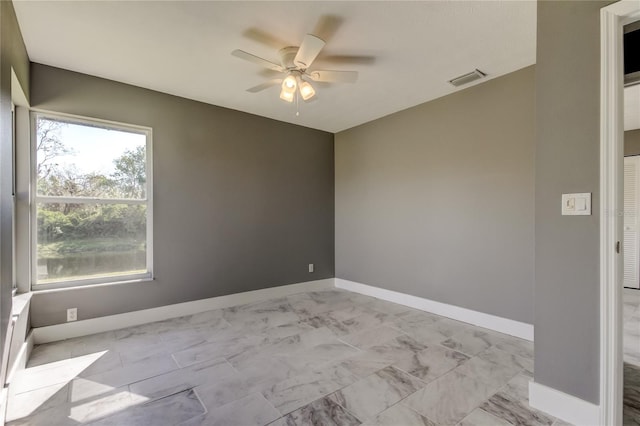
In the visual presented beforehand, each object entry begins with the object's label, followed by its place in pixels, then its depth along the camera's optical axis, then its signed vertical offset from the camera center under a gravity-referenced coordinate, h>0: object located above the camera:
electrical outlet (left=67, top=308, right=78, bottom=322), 2.88 -0.99
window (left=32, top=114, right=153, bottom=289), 2.83 +0.10
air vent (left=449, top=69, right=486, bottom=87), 2.93 +1.35
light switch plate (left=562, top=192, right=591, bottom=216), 1.66 +0.04
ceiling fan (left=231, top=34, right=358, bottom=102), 2.28 +1.17
